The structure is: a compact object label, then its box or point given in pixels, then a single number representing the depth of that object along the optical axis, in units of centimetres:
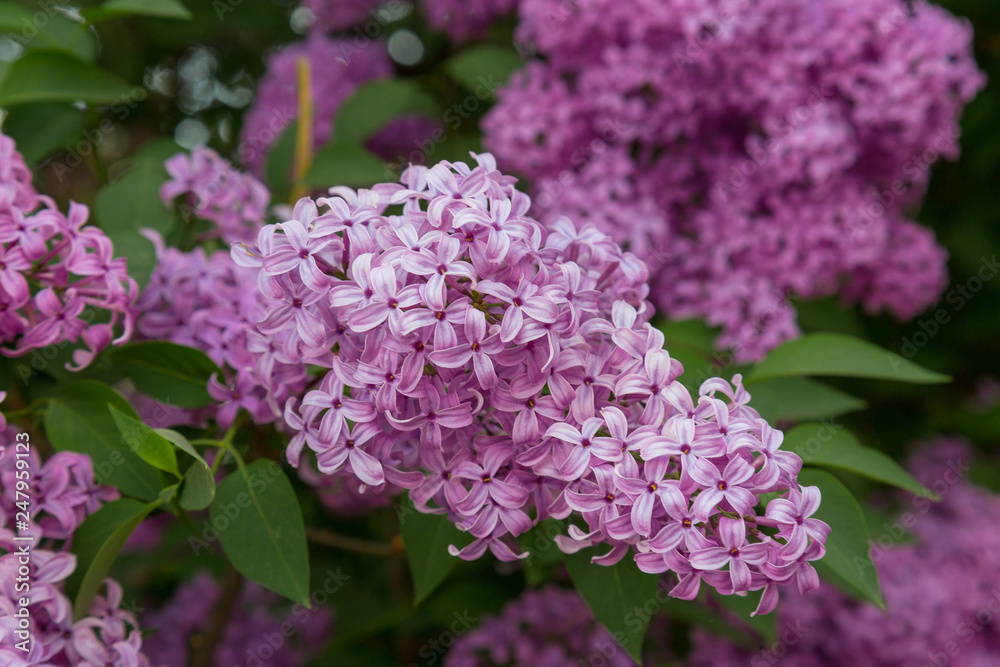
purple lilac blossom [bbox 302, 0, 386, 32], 97
